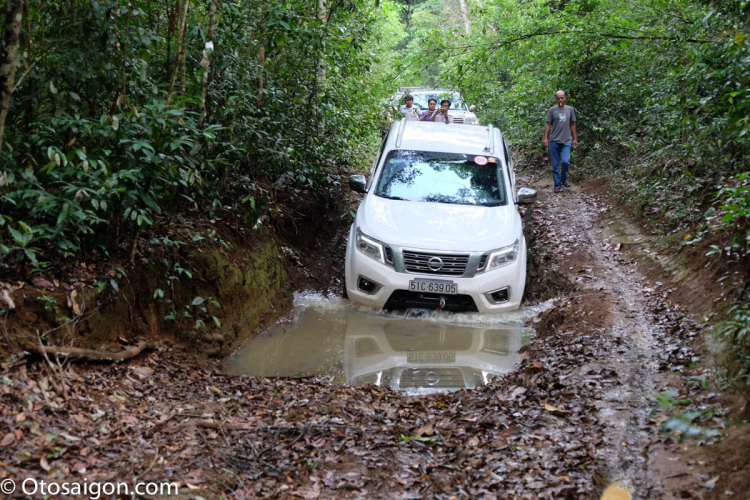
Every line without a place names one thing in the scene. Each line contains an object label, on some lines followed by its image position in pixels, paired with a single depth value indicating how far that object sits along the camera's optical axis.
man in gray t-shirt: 12.07
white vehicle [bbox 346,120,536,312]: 7.07
